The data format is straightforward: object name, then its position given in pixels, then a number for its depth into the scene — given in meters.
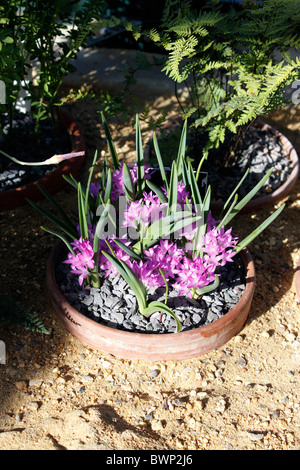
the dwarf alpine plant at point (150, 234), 2.32
